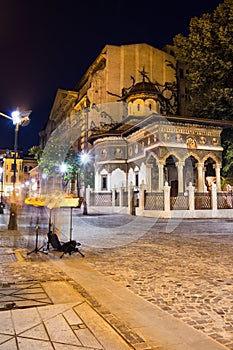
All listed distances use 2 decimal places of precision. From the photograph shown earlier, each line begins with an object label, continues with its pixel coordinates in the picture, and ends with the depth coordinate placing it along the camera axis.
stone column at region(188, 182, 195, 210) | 20.64
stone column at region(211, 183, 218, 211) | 21.36
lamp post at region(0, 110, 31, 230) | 13.34
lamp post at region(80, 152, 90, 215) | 34.21
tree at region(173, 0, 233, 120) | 26.05
